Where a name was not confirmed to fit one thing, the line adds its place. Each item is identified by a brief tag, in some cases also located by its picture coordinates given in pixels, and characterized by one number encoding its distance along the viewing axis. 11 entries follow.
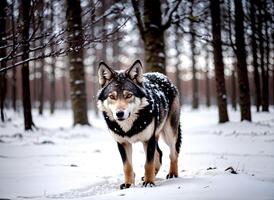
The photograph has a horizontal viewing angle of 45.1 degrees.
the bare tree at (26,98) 13.30
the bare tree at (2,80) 7.20
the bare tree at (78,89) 15.68
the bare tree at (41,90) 29.20
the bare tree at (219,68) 14.37
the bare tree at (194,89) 32.37
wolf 5.22
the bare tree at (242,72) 13.75
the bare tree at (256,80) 19.17
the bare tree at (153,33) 12.13
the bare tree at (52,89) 32.75
